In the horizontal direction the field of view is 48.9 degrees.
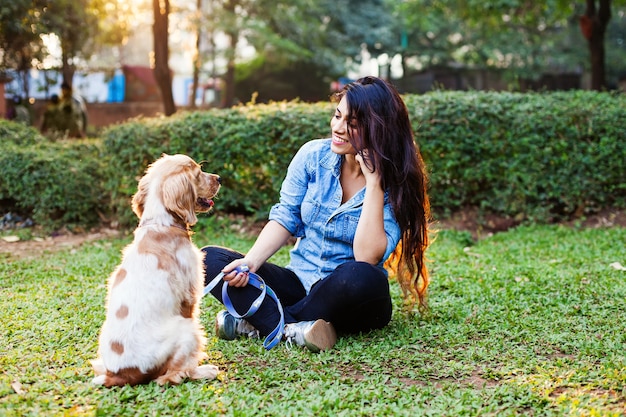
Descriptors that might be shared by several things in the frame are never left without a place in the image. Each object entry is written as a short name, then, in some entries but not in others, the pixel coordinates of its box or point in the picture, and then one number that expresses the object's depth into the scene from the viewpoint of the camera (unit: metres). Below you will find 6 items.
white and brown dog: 3.16
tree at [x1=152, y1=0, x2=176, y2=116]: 12.99
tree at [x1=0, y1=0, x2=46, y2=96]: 13.30
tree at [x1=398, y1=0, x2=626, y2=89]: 14.03
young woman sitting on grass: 3.96
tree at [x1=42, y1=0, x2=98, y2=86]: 14.89
